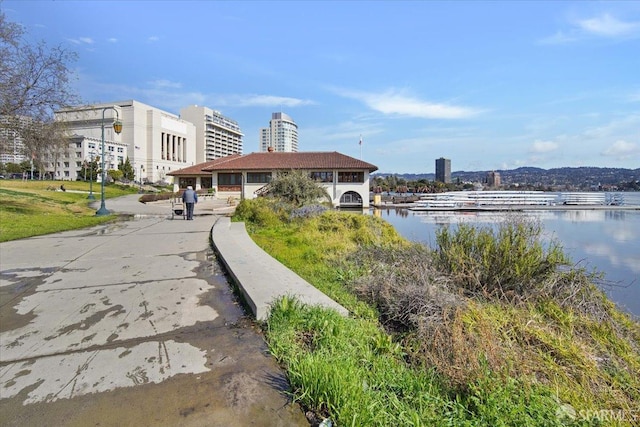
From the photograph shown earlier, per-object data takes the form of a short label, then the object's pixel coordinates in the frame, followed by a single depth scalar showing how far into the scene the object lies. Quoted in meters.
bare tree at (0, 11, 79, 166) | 14.64
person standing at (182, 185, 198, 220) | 15.88
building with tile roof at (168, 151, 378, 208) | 38.59
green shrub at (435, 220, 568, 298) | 4.89
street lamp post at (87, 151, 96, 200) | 86.94
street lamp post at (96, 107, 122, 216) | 18.25
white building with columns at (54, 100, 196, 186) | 94.38
